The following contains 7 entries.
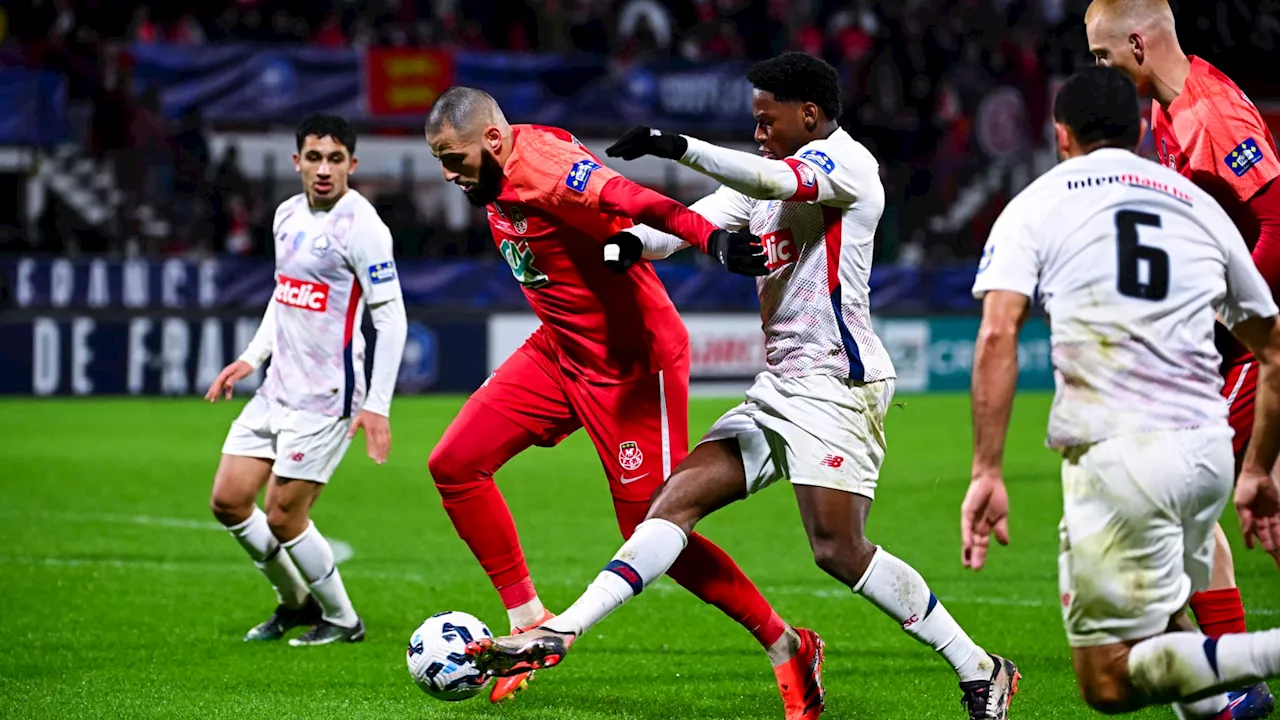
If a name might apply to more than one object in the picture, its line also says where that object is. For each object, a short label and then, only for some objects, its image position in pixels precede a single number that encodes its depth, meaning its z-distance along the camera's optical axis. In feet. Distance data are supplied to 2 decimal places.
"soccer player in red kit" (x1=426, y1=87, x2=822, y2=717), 37.65
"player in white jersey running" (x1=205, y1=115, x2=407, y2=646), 47.32
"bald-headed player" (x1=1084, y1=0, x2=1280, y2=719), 35.73
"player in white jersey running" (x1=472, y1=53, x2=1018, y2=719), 34.68
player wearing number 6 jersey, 26.37
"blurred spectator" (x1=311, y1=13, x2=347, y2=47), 144.87
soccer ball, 33.73
